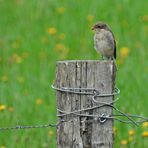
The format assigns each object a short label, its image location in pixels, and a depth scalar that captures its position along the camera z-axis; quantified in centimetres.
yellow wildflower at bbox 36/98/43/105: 1504
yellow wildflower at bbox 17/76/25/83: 1709
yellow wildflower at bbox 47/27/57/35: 2192
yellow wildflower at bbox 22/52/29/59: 1969
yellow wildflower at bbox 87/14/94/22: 2297
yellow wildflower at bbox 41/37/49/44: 2128
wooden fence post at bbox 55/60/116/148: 809
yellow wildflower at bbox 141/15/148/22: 2328
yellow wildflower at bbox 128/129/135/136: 1323
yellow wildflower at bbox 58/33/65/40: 2170
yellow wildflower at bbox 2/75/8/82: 1732
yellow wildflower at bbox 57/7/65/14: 2426
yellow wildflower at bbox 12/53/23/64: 1905
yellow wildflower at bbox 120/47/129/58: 1973
